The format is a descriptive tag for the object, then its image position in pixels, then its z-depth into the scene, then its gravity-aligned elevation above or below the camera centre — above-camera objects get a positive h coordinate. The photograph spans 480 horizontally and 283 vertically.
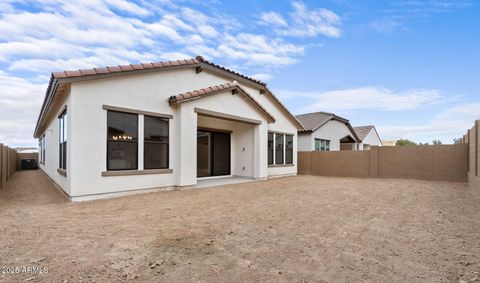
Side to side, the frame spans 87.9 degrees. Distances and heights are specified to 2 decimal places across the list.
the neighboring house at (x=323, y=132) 19.28 +1.08
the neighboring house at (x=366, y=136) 27.80 +0.97
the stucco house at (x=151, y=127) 7.43 +0.66
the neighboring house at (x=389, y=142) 47.44 +0.49
